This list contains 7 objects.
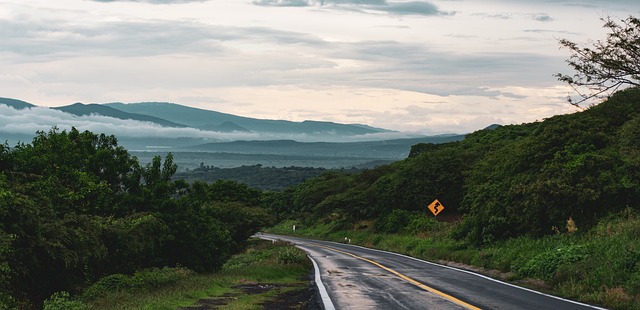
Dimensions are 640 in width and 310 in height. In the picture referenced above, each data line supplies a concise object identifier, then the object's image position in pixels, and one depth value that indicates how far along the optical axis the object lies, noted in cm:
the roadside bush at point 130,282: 2044
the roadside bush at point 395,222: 6197
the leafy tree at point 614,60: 2744
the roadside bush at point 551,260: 2116
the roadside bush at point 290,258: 2959
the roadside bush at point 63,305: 1440
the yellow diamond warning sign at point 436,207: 4103
